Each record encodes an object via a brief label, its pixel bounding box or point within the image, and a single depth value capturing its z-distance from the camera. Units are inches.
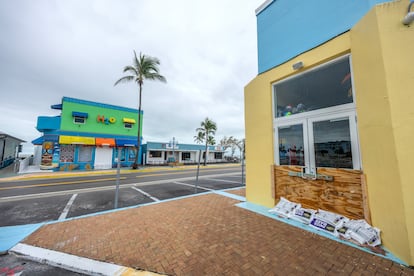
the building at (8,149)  747.3
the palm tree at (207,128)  1210.0
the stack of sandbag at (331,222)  114.5
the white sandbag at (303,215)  149.8
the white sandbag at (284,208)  166.2
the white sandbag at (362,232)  112.6
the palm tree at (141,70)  701.0
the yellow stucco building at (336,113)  103.1
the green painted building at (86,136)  673.6
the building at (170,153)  1051.3
